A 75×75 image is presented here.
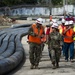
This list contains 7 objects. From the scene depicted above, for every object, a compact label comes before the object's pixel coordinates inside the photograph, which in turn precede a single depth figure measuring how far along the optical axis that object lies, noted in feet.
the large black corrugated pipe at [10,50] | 41.27
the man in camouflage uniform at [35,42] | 40.04
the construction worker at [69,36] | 45.44
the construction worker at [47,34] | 41.05
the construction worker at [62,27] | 47.39
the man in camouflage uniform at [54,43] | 40.42
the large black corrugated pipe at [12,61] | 34.73
